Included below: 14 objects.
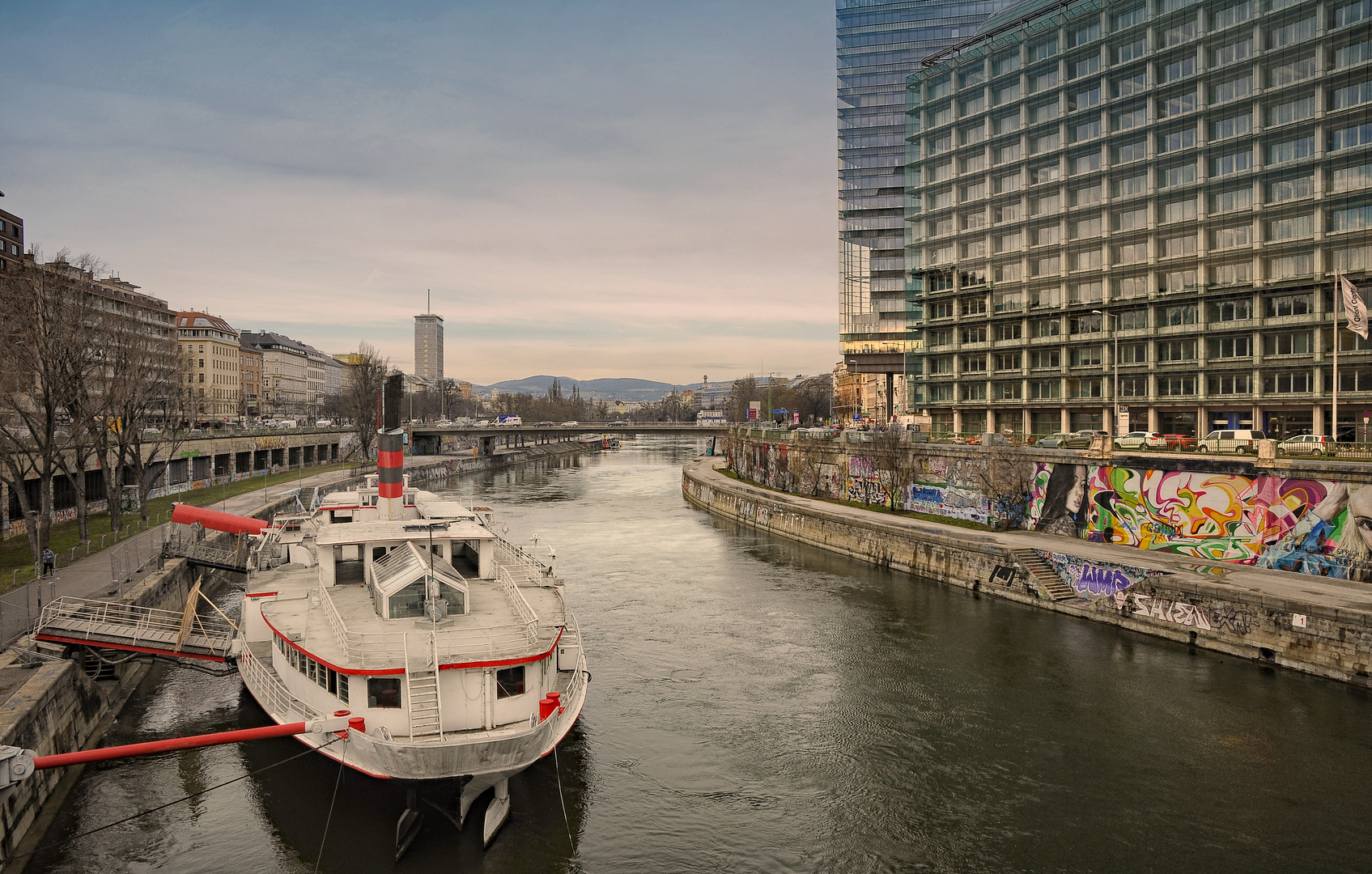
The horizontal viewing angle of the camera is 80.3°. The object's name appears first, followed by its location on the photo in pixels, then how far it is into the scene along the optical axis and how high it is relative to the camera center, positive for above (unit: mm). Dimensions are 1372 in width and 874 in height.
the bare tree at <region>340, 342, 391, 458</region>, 113125 +4412
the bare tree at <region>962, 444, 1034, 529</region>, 47812 -4105
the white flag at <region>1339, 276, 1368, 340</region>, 38469 +4791
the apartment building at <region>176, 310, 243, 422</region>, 145375 +12583
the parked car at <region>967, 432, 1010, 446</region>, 51731 -1684
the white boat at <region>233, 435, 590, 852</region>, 18453 -5713
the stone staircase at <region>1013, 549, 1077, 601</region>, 38156 -7762
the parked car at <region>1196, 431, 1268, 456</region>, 39219 -1604
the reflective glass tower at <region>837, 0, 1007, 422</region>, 109000 +35666
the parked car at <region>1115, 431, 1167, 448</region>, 43844 -1607
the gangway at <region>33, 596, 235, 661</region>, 23672 -6244
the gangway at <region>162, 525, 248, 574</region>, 37000 -6342
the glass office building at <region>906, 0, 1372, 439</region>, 52156 +14972
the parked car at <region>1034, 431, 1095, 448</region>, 48000 -1732
